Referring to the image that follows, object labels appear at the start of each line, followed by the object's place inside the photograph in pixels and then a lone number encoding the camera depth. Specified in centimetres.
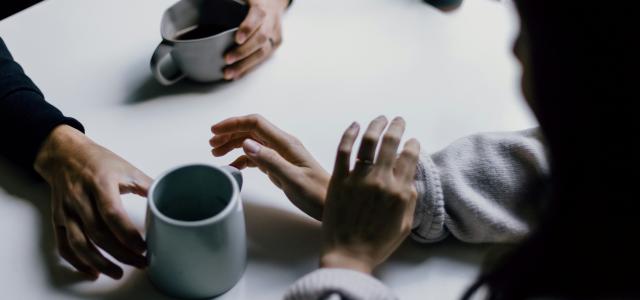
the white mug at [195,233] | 53
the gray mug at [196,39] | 78
